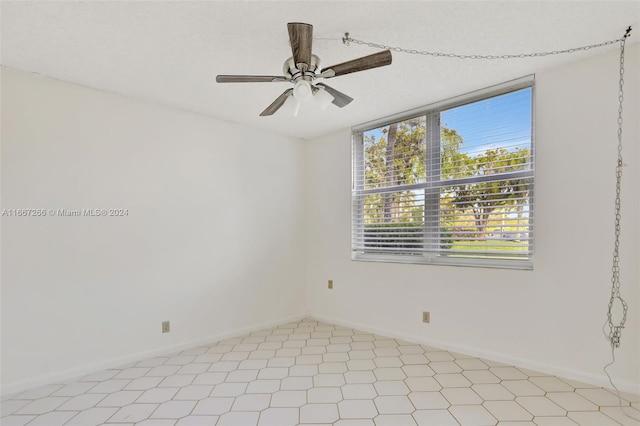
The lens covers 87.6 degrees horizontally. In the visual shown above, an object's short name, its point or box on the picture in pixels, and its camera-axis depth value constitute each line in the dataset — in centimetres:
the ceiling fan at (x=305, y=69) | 165
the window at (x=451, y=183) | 266
